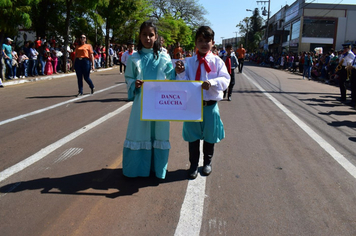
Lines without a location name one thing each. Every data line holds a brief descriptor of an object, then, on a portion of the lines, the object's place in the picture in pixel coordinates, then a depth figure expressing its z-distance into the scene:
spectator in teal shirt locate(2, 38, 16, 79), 14.29
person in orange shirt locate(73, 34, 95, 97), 10.34
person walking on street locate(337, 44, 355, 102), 10.83
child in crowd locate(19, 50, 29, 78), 15.74
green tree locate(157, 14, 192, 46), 40.69
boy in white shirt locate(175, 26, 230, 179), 3.80
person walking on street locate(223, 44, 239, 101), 10.34
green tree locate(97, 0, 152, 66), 25.81
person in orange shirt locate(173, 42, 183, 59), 13.76
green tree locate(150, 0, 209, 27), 56.62
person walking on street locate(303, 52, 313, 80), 20.77
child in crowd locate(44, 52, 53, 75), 18.34
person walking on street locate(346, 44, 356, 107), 10.27
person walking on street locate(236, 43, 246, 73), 20.49
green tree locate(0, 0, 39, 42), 13.49
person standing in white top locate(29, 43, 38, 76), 16.44
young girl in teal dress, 3.80
